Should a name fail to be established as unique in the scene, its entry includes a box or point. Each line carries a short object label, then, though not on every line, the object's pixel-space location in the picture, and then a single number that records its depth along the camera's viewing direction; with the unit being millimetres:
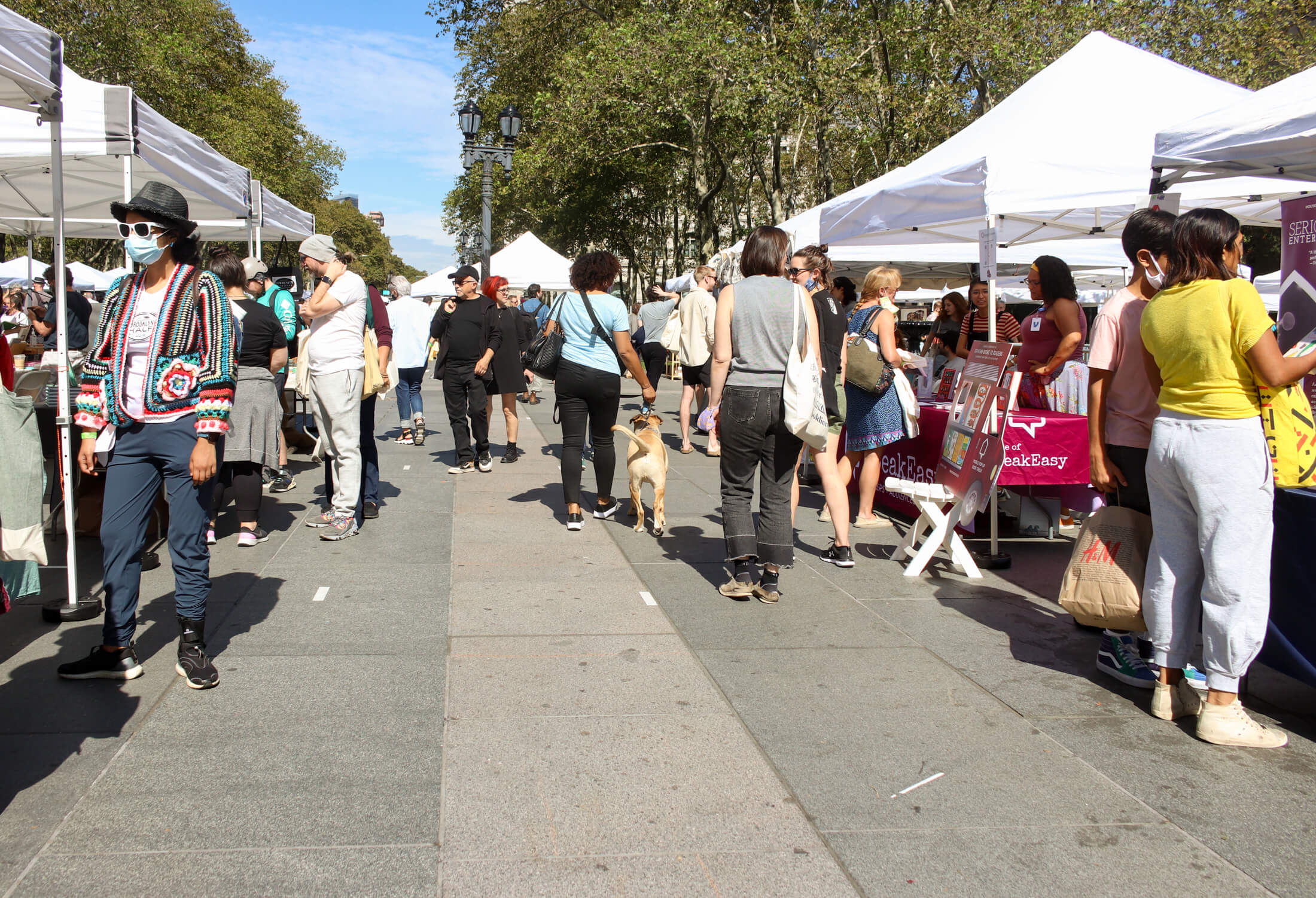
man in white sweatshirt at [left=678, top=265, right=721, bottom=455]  10812
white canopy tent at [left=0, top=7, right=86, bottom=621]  4336
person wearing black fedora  3873
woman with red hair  9812
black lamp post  18719
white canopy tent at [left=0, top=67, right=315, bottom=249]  5836
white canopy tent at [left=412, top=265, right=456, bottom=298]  27453
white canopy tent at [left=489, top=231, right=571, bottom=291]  20766
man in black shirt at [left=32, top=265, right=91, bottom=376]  7715
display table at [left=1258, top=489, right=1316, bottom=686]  3764
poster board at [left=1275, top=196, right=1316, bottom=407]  4484
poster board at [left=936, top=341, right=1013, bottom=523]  5883
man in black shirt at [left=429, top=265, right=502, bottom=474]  9664
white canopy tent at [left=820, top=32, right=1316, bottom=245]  6566
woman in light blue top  7004
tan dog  6910
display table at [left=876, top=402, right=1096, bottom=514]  6555
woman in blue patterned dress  6707
